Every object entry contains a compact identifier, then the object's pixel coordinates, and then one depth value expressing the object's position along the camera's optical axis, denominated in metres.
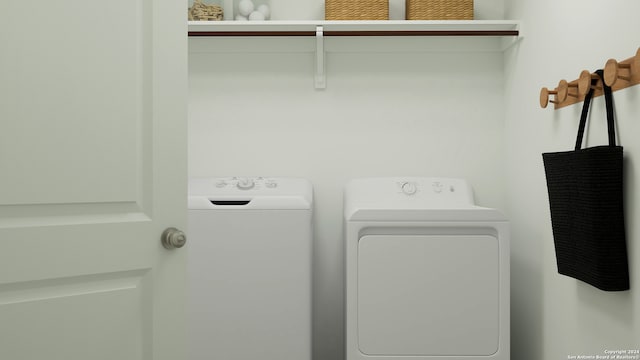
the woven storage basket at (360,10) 2.34
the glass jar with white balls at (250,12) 2.39
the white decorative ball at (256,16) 2.39
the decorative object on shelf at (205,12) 2.35
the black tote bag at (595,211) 1.39
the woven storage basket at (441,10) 2.34
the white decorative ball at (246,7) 2.41
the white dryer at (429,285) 1.84
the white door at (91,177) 1.14
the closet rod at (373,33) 2.33
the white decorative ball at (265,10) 2.43
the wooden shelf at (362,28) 2.29
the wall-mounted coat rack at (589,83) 1.37
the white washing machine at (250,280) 2.02
